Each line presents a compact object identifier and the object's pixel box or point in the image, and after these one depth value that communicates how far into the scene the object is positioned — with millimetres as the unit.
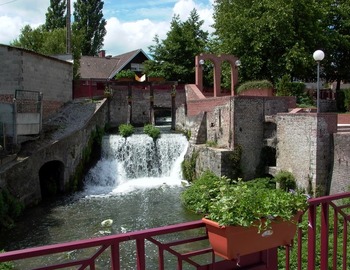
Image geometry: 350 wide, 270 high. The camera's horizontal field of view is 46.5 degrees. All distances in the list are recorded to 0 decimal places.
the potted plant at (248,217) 2881
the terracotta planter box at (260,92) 20734
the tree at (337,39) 27031
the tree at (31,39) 28672
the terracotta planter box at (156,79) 29722
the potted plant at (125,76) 29266
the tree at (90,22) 42062
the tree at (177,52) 31562
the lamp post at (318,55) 12688
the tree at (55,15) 39094
